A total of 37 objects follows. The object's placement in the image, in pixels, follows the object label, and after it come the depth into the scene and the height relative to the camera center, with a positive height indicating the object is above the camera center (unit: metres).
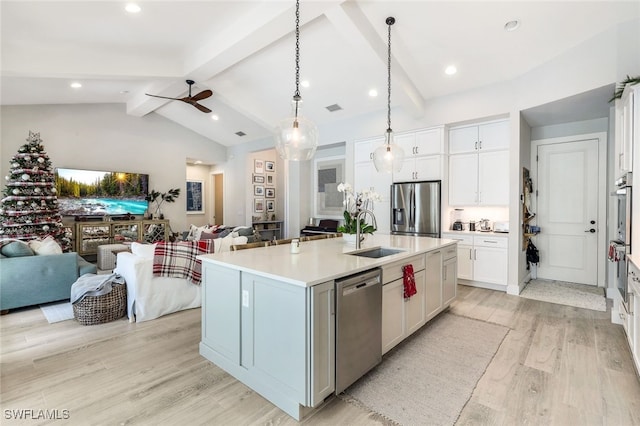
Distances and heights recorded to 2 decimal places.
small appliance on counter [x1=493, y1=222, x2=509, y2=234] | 4.96 -0.31
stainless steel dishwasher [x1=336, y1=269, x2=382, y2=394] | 1.99 -0.81
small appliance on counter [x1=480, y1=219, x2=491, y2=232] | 5.10 -0.30
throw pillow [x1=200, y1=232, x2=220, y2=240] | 5.63 -0.50
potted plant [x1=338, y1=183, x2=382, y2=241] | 3.21 -0.02
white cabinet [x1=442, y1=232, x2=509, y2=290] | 4.61 -0.80
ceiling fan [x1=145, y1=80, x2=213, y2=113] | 5.23 +1.95
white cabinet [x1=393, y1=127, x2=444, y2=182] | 5.14 +0.93
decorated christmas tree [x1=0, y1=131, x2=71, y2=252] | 4.93 +0.18
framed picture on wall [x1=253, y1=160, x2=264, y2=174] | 9.01 +1.26
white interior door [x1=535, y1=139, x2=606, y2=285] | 4.91 -0.05
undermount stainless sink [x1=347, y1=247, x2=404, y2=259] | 3.04 -0.45
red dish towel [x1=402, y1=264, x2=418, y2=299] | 2.70 -0.65
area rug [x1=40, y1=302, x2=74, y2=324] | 3.50 -1.24
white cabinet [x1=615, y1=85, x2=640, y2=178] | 2.77 +0.78
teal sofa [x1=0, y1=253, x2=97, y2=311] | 3.57 -0.85
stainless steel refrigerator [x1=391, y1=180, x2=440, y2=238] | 5.09 +0.00
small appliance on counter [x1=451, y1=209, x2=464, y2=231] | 5.22 -0.23
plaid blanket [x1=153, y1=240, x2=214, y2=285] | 3.47 -0.58
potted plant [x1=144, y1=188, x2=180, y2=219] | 7.64 +0.30
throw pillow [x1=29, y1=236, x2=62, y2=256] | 3.88 -0.49
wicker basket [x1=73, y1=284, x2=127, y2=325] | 3.32 -1.09
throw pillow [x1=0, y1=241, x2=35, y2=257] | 3.65 -0.49
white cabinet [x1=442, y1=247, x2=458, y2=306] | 3.51 -0.80
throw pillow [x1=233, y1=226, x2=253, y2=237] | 5.14 -0.39
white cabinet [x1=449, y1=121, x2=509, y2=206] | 4.74 +0.70
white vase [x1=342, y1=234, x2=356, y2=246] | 3.27 -0.32
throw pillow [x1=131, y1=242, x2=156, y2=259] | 3.47 -0.47
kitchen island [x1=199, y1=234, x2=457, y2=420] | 1.84 -0.75
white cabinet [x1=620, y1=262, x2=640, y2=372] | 2.26 -0.86
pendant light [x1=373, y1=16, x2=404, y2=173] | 3.61 +0.63
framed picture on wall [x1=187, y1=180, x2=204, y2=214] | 9.74 +0.39
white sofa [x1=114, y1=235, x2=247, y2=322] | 3.40 -0.93
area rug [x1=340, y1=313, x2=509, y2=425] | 1.98 -1.30
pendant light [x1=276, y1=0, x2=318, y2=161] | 2.72 +0.67
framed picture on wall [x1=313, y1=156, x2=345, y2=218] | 7.55 +0.58
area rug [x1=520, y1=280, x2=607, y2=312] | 4.04 -1.26
